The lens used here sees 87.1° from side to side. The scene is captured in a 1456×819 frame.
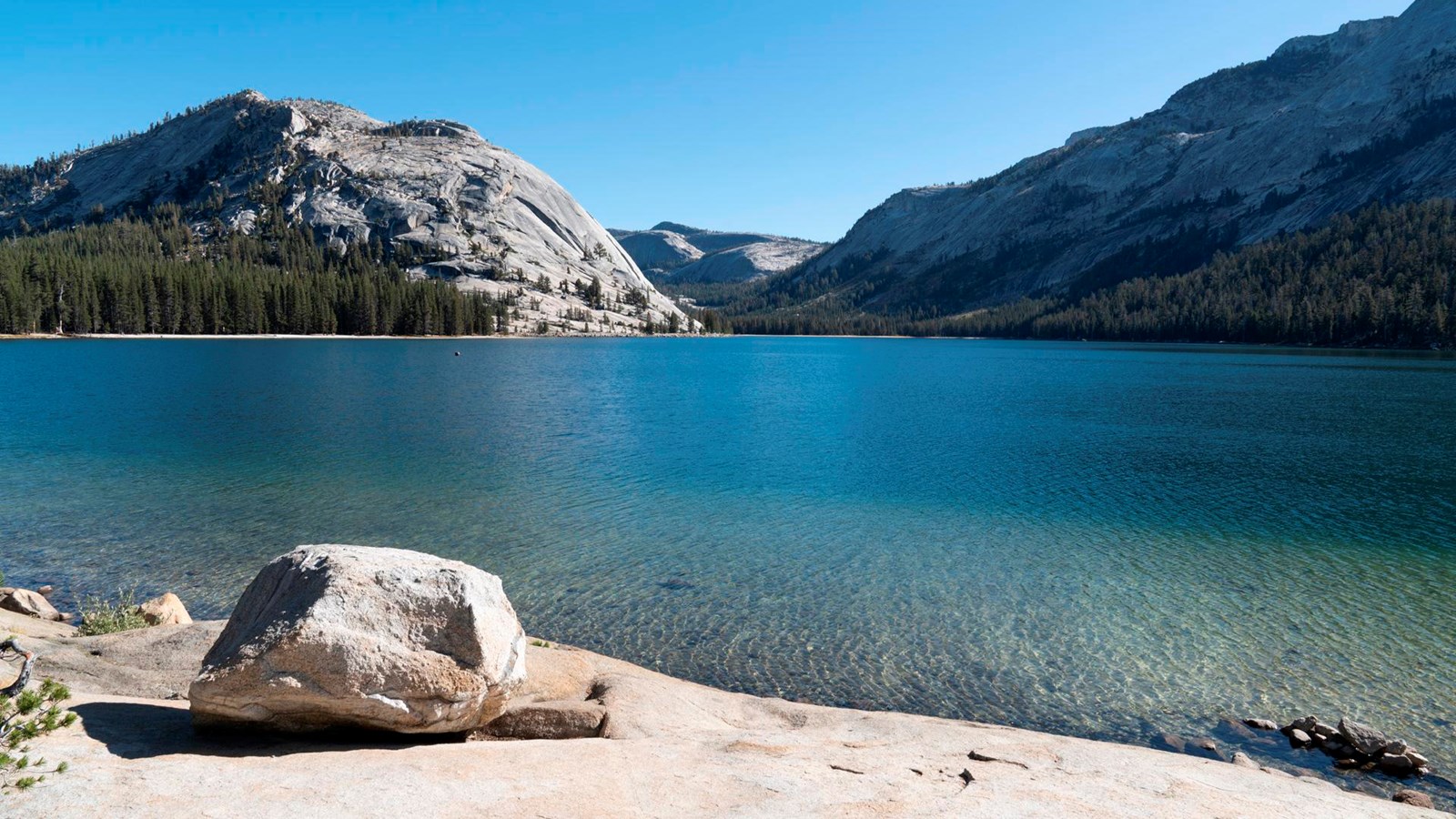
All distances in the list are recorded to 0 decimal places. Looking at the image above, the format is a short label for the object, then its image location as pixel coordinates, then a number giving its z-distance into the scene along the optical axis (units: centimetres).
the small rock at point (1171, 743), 1385
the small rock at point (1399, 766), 1291
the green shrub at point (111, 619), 1530
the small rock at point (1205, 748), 1359
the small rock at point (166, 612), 1627
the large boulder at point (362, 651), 961
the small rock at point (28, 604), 1656
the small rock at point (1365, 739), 1322
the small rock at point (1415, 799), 1149
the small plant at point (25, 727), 739
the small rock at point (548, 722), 1141
